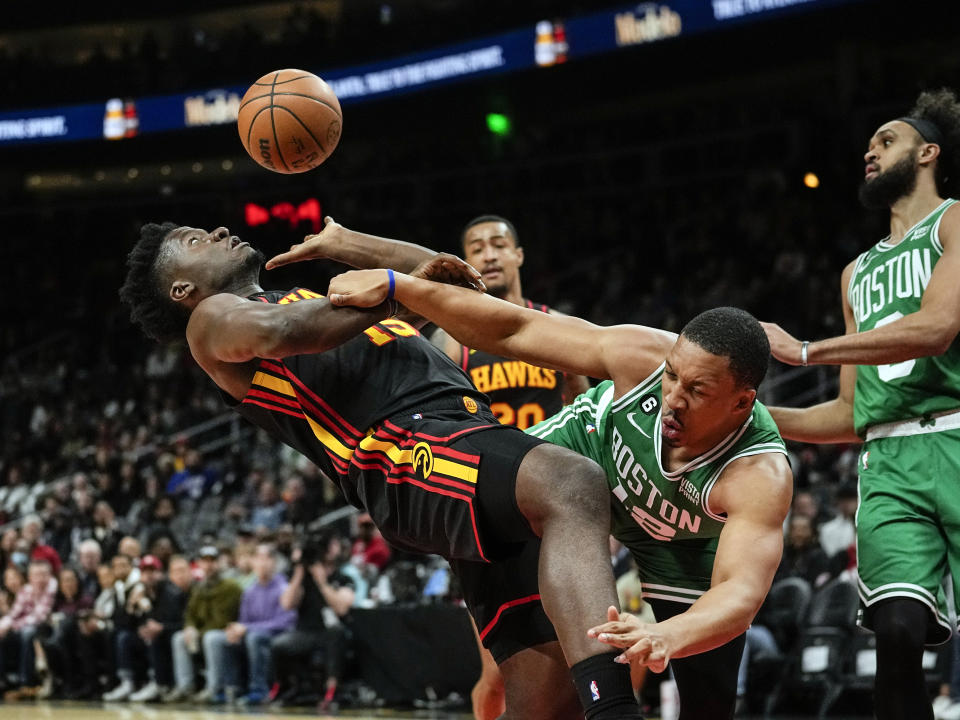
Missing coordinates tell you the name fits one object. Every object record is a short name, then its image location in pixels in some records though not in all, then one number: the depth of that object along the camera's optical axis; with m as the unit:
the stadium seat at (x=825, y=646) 8.47
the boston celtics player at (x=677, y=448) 3.21
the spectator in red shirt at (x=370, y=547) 11.16
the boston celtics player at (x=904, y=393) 3.97
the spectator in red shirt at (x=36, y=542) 14.08
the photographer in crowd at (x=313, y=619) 10.49
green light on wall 19.41
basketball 4.64
